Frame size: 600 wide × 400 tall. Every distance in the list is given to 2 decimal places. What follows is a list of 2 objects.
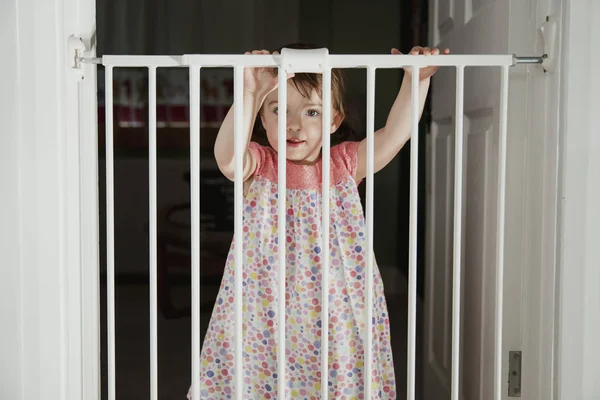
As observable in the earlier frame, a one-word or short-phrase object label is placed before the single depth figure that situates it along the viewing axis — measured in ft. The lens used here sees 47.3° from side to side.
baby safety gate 3.24
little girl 4.05
